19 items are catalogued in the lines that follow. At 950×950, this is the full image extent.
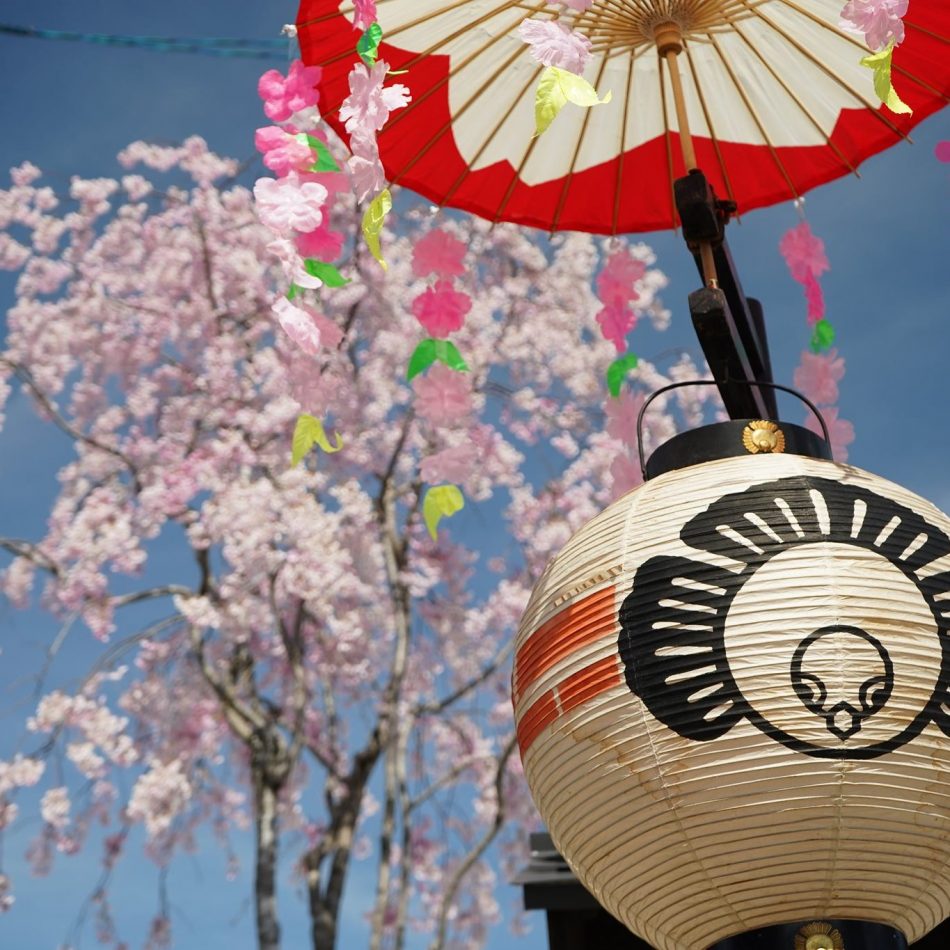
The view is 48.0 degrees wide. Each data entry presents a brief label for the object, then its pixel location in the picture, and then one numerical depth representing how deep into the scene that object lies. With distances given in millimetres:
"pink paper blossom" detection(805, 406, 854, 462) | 2350
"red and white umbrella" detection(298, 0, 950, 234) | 2301
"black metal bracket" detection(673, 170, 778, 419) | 1932
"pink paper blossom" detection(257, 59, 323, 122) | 2100
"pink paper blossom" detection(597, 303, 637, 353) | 2746
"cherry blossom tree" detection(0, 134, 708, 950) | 8734
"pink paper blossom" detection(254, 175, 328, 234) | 1996
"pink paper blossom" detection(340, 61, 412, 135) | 1845
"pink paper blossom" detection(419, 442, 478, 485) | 2461
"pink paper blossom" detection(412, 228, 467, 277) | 2584
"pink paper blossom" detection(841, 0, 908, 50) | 1697
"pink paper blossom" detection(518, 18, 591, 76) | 1583
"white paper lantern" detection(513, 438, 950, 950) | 1447
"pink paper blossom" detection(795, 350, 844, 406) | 2500
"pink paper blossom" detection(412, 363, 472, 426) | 2504
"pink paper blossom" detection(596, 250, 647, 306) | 2803
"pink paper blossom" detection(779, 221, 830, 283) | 2725
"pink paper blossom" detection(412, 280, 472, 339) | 2500
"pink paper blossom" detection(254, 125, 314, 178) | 2062
